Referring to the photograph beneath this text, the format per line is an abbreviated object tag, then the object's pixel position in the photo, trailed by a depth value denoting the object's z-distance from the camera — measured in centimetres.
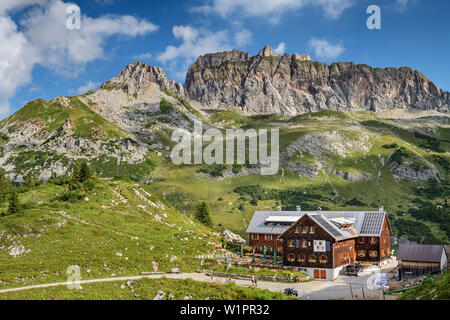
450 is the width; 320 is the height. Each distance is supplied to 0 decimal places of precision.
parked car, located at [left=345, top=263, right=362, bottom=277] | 6412
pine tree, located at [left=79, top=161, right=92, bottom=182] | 9388
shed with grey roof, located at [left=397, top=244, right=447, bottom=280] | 5362
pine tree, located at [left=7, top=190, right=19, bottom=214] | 6981
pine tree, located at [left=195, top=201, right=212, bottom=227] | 11175
